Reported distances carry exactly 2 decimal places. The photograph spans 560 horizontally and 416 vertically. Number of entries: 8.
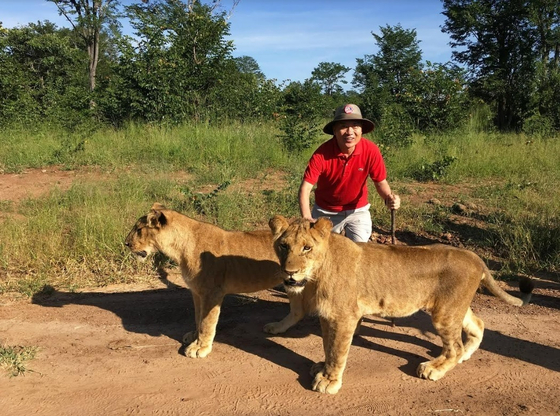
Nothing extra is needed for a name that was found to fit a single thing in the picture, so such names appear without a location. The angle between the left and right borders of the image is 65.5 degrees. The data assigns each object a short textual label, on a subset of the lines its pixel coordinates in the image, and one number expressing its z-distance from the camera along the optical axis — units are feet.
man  14.79
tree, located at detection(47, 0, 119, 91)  85.15
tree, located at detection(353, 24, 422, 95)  106.52
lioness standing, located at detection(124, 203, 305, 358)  13.04
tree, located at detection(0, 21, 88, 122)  48.85
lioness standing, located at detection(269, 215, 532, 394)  10.79
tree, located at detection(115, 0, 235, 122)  43.83
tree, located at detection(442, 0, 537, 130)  66.13
